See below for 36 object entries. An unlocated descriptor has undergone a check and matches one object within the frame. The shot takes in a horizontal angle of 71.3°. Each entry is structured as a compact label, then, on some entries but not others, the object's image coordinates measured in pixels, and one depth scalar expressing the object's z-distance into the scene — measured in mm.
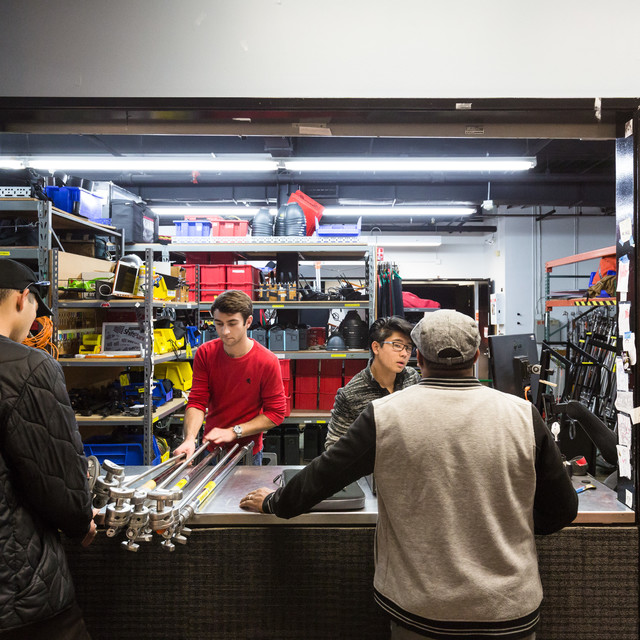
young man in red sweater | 2830
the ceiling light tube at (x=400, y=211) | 8859
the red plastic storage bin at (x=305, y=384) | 5578
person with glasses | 2655
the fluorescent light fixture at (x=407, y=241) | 10812
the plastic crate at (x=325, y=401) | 5532
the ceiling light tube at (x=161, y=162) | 5801
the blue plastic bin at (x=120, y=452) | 4094
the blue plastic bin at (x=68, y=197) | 4371
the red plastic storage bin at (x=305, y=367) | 5578
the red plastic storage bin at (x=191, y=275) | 5707
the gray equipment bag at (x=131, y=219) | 5656
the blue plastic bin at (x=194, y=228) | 5773
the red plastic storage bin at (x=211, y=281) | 5672
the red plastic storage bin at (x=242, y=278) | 5523
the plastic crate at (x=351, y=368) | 5598
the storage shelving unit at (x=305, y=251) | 5277
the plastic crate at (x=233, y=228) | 5680
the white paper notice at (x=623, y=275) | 1798
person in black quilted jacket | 1267
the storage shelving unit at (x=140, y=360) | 3990
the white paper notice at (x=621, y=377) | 1808
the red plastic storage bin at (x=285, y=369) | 5375
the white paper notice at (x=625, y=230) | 1780
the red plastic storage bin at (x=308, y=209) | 5867
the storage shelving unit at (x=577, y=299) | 5238
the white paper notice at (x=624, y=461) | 1807
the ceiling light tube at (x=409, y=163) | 5746
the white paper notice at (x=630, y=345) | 1752
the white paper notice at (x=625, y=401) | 1782
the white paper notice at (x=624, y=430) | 1793
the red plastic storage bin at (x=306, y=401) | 5566
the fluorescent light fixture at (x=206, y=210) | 8531
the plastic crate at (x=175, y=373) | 5172
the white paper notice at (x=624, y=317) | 1777
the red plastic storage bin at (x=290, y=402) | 5400
